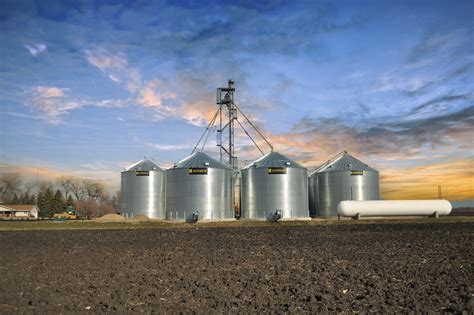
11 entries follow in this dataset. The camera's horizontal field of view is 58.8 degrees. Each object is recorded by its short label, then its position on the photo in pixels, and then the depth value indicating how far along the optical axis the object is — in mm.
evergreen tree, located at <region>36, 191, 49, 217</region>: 115500
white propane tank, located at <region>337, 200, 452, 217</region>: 61219
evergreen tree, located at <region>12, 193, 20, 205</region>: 138988
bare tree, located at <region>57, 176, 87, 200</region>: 141625
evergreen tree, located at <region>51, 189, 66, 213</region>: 117250
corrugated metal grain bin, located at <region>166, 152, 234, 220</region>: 61156
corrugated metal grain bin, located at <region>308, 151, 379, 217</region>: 70625
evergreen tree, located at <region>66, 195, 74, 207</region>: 122519
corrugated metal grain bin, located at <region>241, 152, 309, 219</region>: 63156
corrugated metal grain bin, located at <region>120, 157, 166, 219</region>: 68188
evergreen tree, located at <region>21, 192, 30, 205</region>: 140000
